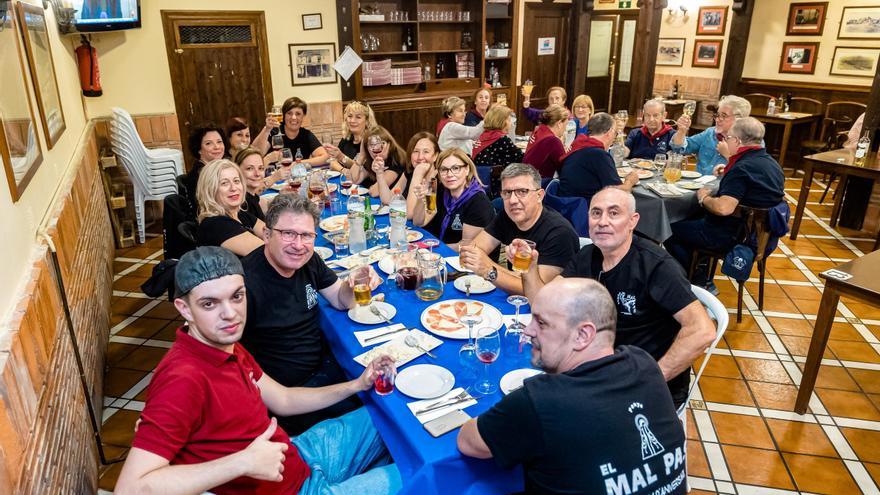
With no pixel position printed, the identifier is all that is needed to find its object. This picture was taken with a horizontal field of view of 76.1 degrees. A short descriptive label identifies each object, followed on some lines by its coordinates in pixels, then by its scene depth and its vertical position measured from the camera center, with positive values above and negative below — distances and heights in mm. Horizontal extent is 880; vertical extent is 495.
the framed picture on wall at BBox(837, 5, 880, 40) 7622 +586
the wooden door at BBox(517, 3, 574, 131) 8906 +314
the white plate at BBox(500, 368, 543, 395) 1896 -1025
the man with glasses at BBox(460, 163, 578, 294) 2771 -744
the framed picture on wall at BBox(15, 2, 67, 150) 2889 -4
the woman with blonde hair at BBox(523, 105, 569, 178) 4898 -641
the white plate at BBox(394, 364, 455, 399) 1888 -1034
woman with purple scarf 3441 -794
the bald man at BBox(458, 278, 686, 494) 1399 -862
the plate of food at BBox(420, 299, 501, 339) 2248 -997
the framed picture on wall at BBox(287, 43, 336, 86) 6910 +54
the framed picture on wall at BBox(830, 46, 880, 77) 7695 +93
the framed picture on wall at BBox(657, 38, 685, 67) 9812 +279
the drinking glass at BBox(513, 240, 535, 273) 2449 -790
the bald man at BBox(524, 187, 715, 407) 2168 -856
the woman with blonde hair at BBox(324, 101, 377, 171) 5156 -584
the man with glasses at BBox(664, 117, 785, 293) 3900 -799
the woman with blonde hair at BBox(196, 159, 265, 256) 2963 -730
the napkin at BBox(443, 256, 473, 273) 2850 -975
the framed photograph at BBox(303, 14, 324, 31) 6828 +539
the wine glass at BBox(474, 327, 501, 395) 1902 -924
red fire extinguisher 5512 -7
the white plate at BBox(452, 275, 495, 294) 2611 -975
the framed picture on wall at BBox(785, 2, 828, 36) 8086 +692
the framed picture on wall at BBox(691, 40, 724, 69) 9281 +224
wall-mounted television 4988 +459
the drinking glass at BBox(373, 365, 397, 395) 1910 -1014
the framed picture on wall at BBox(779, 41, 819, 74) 8284 +149
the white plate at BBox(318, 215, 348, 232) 3602 -976
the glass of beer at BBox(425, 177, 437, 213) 3719 -821
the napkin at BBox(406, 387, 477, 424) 1770 -1047
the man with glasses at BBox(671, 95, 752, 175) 4883 -639
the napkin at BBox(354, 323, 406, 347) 2229 -1030
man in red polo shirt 1480 -971
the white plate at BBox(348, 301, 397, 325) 2377 -1015
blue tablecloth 1617 -1091
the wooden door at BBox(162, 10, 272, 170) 6195 +15
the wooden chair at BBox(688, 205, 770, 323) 3914 -1065
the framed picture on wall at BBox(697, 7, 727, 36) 9117 +740
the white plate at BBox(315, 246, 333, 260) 3145 -998
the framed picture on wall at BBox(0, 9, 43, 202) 1999 -204
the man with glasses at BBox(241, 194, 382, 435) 2291 -947
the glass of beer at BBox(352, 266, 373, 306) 2391 -872
